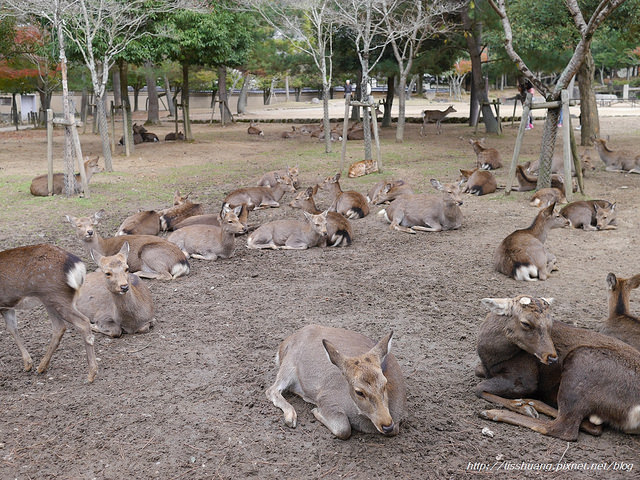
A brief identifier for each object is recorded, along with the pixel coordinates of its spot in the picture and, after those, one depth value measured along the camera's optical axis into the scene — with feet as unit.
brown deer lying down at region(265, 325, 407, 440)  11.05
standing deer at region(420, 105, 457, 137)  75.00
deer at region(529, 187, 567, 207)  31.35
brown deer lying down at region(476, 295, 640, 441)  11.45
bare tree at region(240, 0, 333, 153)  53.21
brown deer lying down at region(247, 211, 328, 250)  26.48
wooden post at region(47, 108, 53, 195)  36.24
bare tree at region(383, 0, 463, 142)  55.72
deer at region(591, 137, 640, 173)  41.40
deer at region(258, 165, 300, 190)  39.23
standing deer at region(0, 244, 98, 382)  14.38
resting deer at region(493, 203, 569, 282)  20.72
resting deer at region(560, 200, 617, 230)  27.02
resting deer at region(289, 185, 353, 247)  26.66
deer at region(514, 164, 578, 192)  35.19
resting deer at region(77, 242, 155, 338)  16.67
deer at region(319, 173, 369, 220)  31.94
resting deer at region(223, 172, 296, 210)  33.71
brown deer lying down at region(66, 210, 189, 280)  22.17
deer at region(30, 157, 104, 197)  37.01
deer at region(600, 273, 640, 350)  14.07
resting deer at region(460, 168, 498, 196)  35.73
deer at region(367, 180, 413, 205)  34.47
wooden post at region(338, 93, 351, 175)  44.73
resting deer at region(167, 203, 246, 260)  24.95
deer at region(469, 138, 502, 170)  44.24
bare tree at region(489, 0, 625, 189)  31.63
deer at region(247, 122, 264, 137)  80.28
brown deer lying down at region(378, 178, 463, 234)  28.37
